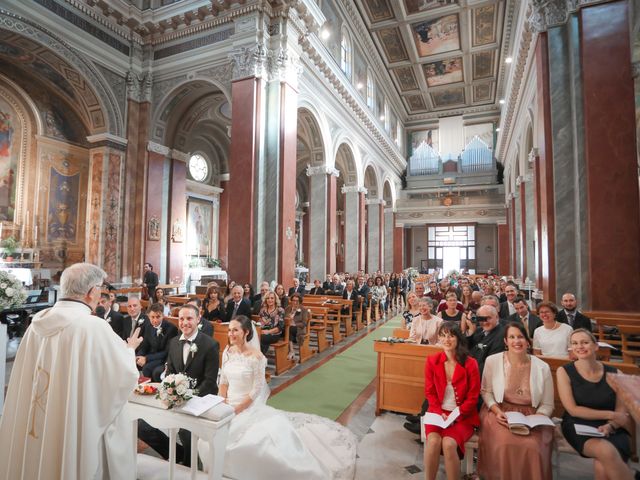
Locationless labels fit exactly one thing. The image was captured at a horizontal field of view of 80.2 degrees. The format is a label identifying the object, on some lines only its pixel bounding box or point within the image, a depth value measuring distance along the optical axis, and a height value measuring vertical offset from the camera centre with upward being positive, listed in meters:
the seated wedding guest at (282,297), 7.57 -0.85
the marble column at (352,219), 17.25 +1.72
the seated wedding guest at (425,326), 4.75 -0.87
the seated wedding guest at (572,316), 5.19 -0.81
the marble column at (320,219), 13.96 +1.37
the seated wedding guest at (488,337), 3.72 -0.80
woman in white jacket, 2.64 -1.17
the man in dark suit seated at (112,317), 5.07 -0.84
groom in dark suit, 3.02 -0.94
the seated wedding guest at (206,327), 4.59 -0.88
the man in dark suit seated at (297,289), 9.63 -0.91
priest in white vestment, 1.97 -0.74
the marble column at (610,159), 7.30 +1.96
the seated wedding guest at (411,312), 5.68 -0.83
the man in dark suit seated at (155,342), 4.46 -1.07
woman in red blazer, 2.75 -1.11
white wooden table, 2.29 -1.06
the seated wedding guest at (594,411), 2.54 -1.10
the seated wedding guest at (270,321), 5.84 -1.06
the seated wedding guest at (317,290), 11.10 -0.99
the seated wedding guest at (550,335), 4.29 -0.89
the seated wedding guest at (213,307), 6.49 -0.89
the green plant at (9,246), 9.55 +0.20
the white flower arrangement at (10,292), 4.23 -0.43
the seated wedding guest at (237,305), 6.54 -0.87
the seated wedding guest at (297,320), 6.36 -1.08
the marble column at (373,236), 21.34 +1.16
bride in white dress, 2.69 -1.37
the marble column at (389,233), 24.44 +1.55
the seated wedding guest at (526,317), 5.10 -0.81
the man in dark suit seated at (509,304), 5.73 -0.72
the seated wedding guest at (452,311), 5.22 -0.75
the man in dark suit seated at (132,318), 4.90 -0.83
